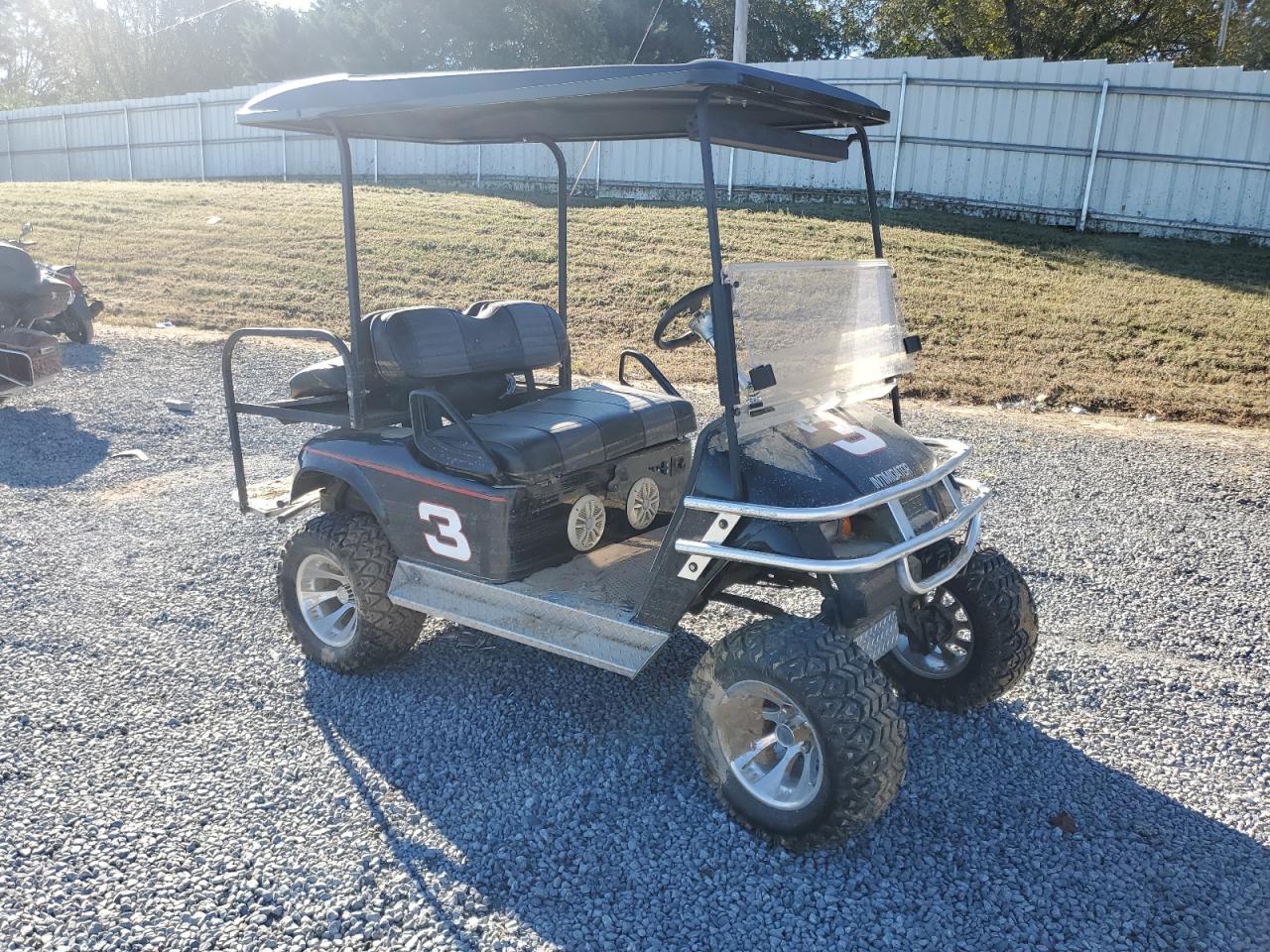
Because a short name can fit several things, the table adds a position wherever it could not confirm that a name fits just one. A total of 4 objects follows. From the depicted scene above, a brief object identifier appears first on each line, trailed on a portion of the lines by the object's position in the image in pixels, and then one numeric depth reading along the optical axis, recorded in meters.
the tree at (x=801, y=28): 28.02
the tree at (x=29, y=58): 49.43
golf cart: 3.11
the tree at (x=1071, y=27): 21.23
